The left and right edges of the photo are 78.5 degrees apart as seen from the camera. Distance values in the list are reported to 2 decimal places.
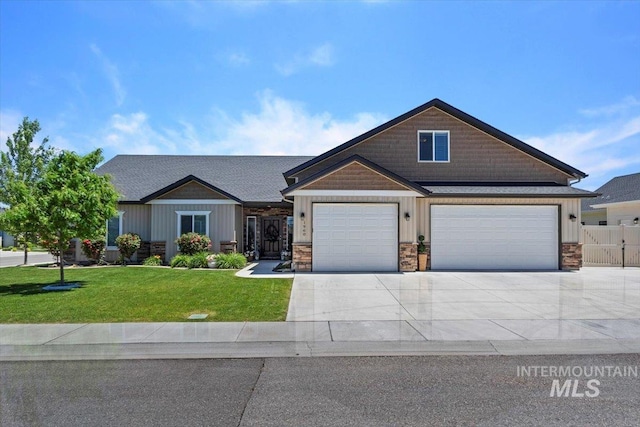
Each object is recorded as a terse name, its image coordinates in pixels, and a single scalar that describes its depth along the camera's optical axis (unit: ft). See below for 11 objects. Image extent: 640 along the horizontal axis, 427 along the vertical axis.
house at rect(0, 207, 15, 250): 138.49
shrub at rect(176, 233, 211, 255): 57.47
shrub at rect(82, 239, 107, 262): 60.08
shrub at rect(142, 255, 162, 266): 58.49
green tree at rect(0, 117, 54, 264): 84.15
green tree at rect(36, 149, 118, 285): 37.01
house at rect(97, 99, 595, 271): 49.37
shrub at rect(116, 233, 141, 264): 59.16
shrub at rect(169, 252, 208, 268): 55.01
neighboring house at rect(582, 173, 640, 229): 76.43
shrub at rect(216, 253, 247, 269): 54.60
